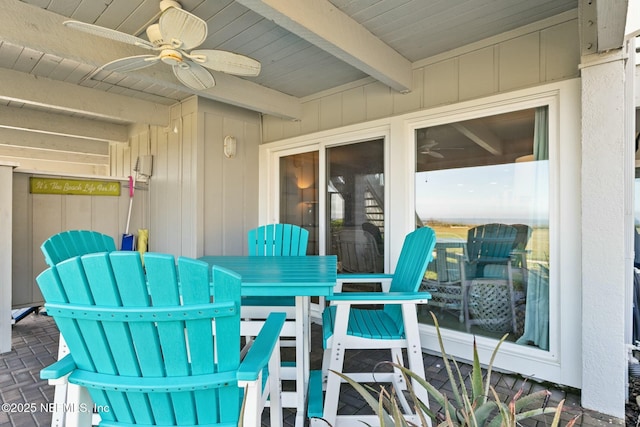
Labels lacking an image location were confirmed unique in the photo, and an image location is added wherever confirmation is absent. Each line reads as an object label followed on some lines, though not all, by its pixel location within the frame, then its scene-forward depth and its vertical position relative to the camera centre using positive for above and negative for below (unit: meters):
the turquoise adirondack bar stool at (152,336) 0.95 -0.36
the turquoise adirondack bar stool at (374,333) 1.72 -0.66
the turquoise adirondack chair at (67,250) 1.03 -0.23
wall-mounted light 3.99 +0.80
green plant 0.70 -0.47
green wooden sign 3.83 +0.32
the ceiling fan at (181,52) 1.79 +1.02
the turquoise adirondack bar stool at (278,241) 3.00 -0.26
